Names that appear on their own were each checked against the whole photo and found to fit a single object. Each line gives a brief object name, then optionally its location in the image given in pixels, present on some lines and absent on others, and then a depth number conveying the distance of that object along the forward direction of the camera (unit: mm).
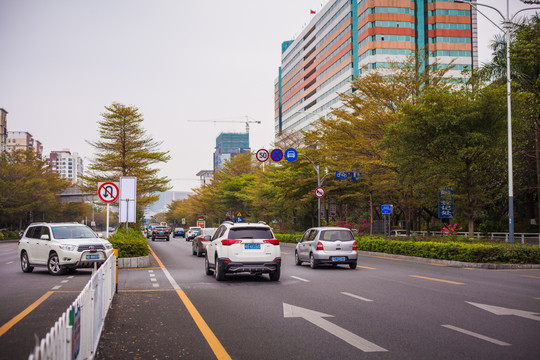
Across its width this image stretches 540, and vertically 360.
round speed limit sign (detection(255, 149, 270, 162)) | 32216
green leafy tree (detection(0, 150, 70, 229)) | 74312
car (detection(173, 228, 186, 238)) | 80562
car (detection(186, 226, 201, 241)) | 56500
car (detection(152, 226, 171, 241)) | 63219
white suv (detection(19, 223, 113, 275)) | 17734
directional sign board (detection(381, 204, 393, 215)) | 31391
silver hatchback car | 20125
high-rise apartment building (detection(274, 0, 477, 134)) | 82438
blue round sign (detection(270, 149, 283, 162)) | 32750
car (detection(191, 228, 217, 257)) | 28688
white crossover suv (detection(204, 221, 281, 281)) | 15695
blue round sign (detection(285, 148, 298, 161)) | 34406
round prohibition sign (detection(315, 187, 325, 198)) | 38562
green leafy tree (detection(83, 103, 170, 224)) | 58094
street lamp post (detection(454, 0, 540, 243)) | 24016
